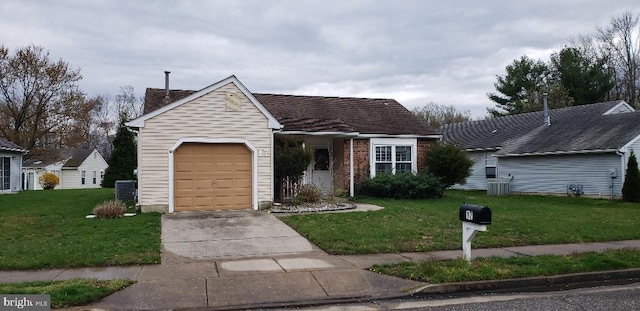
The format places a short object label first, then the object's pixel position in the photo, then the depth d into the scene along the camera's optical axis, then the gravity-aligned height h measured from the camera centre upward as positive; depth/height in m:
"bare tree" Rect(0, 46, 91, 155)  37.53 +5.48
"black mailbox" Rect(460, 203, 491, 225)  7.36 -0.72
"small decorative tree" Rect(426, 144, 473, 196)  20.11 +0.17
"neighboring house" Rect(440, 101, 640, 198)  21.20 +0.89
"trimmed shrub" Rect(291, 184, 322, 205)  16.00 -0.87
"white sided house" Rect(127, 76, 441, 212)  14.52 +0.60
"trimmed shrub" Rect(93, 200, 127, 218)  13.55 -1.14
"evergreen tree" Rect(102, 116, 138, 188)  30.14 +0.75
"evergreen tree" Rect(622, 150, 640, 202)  19.56 -0.66
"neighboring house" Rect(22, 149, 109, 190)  50.50 +0.13
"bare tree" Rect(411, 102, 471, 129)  58.60 +6.51
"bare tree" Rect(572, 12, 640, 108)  40.62 +8.66
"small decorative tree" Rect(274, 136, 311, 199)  15.99 +0.33
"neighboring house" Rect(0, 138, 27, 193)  27.08 +0.28
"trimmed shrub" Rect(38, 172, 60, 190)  45.84 -0.91
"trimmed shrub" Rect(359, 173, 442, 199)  19.08 -0.70
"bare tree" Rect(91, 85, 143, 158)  54.88 +5.84
